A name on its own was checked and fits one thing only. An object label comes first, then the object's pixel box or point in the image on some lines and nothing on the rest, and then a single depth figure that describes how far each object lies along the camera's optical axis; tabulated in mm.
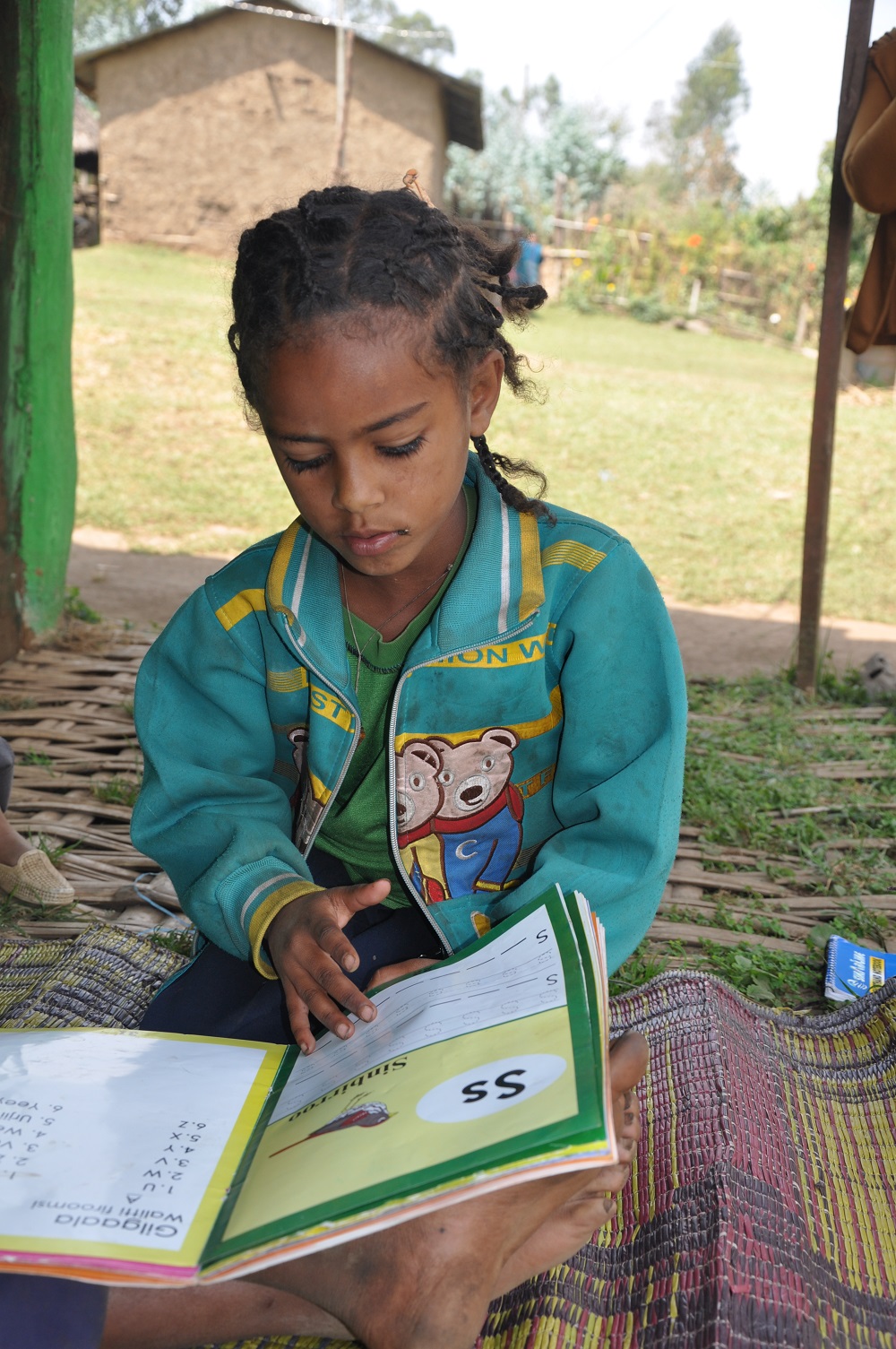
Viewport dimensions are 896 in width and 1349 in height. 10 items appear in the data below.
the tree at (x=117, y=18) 33062
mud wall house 12820
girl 1207
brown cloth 2832
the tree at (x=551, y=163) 22281
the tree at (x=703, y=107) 38656
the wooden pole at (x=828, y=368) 3074
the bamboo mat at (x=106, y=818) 2113
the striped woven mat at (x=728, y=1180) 1099
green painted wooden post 3035
